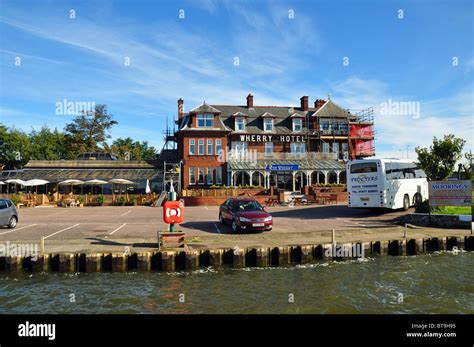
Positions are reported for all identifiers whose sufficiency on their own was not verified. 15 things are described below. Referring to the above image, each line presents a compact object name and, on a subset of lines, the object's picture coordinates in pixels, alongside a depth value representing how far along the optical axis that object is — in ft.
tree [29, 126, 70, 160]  199.79
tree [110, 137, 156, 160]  217.11
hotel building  132.36
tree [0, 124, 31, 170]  180.65
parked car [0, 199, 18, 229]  57.31
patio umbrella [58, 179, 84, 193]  118.73
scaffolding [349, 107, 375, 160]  152.25
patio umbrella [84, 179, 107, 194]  118.32
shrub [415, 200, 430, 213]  68.18
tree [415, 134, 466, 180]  66.03
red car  52.95
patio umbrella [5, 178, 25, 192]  114.80
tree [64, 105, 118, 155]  199.52
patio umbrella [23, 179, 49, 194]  114.32
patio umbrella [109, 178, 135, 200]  118.73
